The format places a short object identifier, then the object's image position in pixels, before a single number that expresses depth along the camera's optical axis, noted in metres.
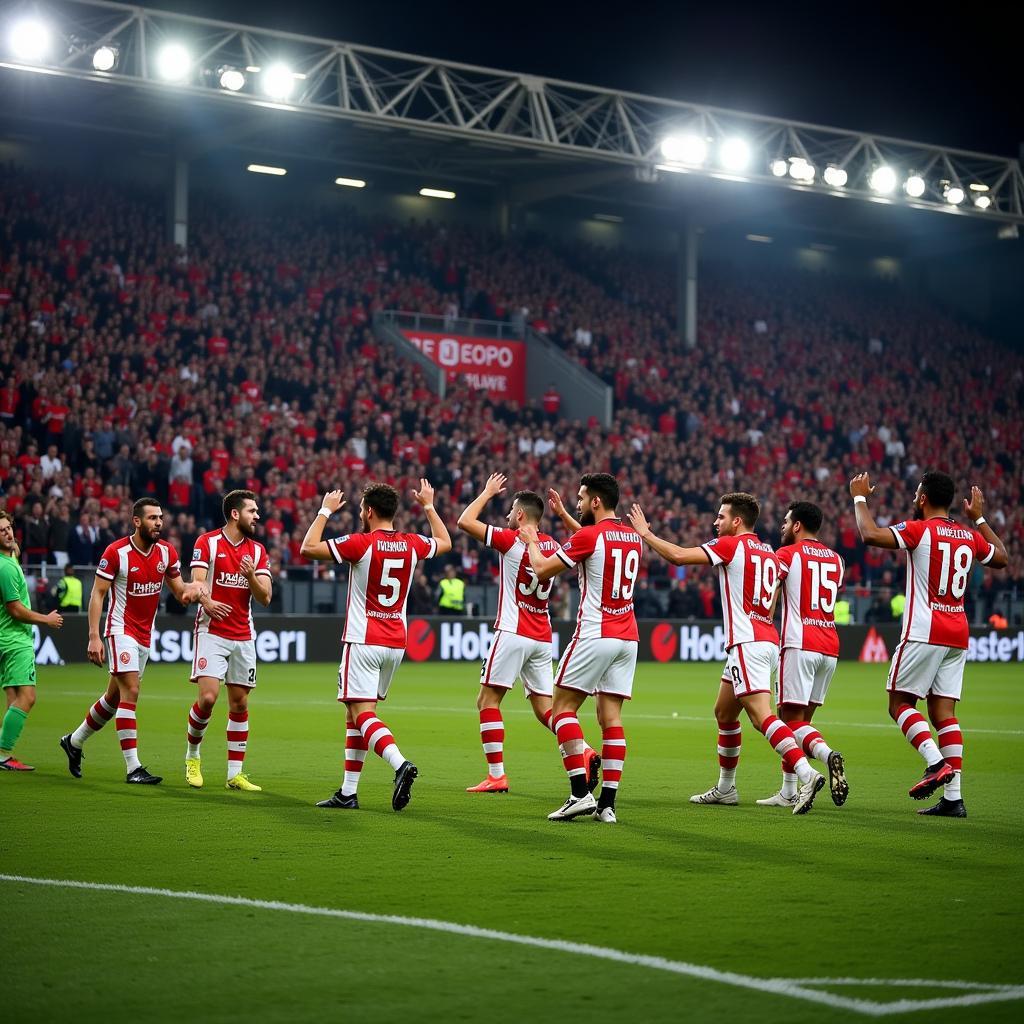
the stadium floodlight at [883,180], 43.19
